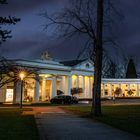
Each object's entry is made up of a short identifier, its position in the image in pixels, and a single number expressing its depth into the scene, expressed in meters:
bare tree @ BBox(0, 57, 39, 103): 34.93
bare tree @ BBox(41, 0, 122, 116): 16.66
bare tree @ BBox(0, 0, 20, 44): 14.71
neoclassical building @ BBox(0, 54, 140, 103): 48.35
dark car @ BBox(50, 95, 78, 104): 41.53
